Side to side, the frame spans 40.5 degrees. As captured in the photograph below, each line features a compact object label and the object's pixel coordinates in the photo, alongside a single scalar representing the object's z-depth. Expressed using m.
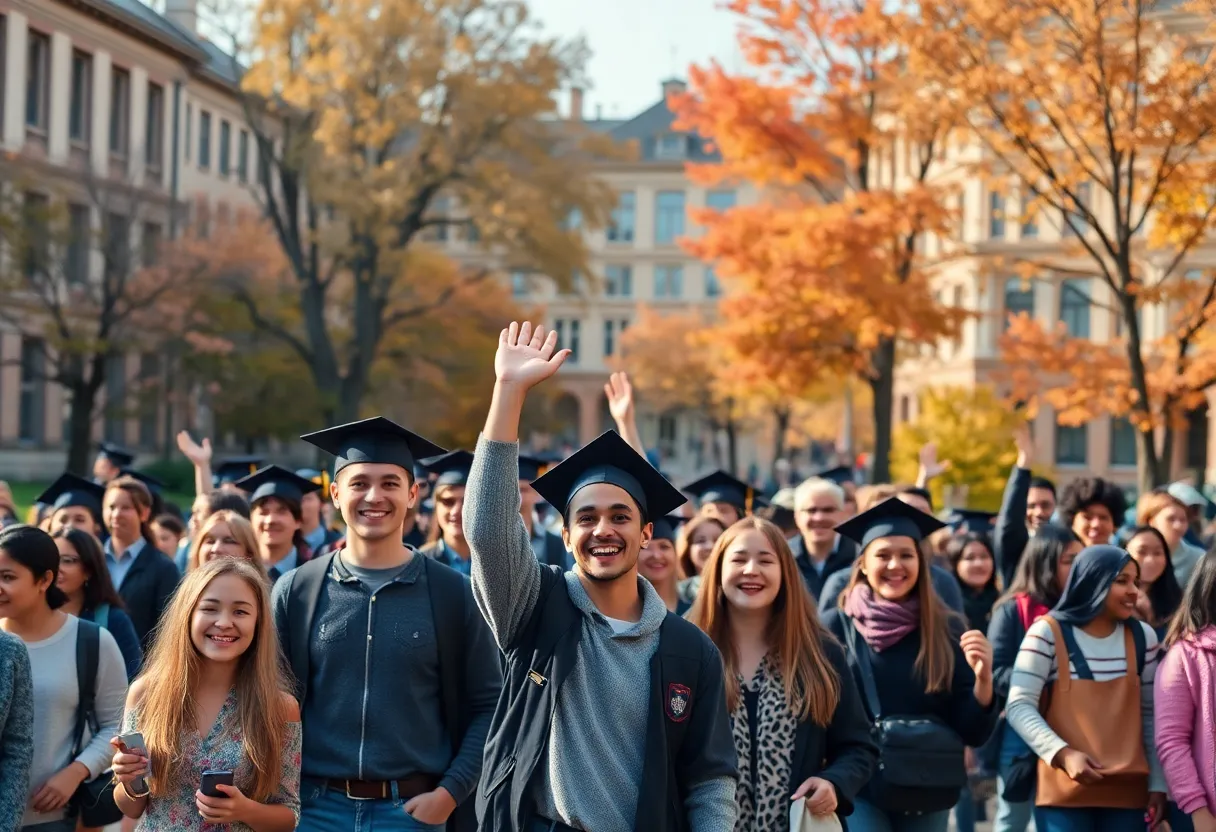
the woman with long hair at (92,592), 6.78
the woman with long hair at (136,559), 8.08
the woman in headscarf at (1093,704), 6.58
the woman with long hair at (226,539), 7.14
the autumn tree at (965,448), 31.25
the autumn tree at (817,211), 22.08
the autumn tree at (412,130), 32.06
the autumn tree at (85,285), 32.53
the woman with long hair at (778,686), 5.27
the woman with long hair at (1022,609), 7.45
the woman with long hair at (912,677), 6.23
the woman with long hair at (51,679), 5.76
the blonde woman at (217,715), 4.93
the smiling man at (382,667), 5.20
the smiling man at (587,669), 4.21
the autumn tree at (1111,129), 15.84
